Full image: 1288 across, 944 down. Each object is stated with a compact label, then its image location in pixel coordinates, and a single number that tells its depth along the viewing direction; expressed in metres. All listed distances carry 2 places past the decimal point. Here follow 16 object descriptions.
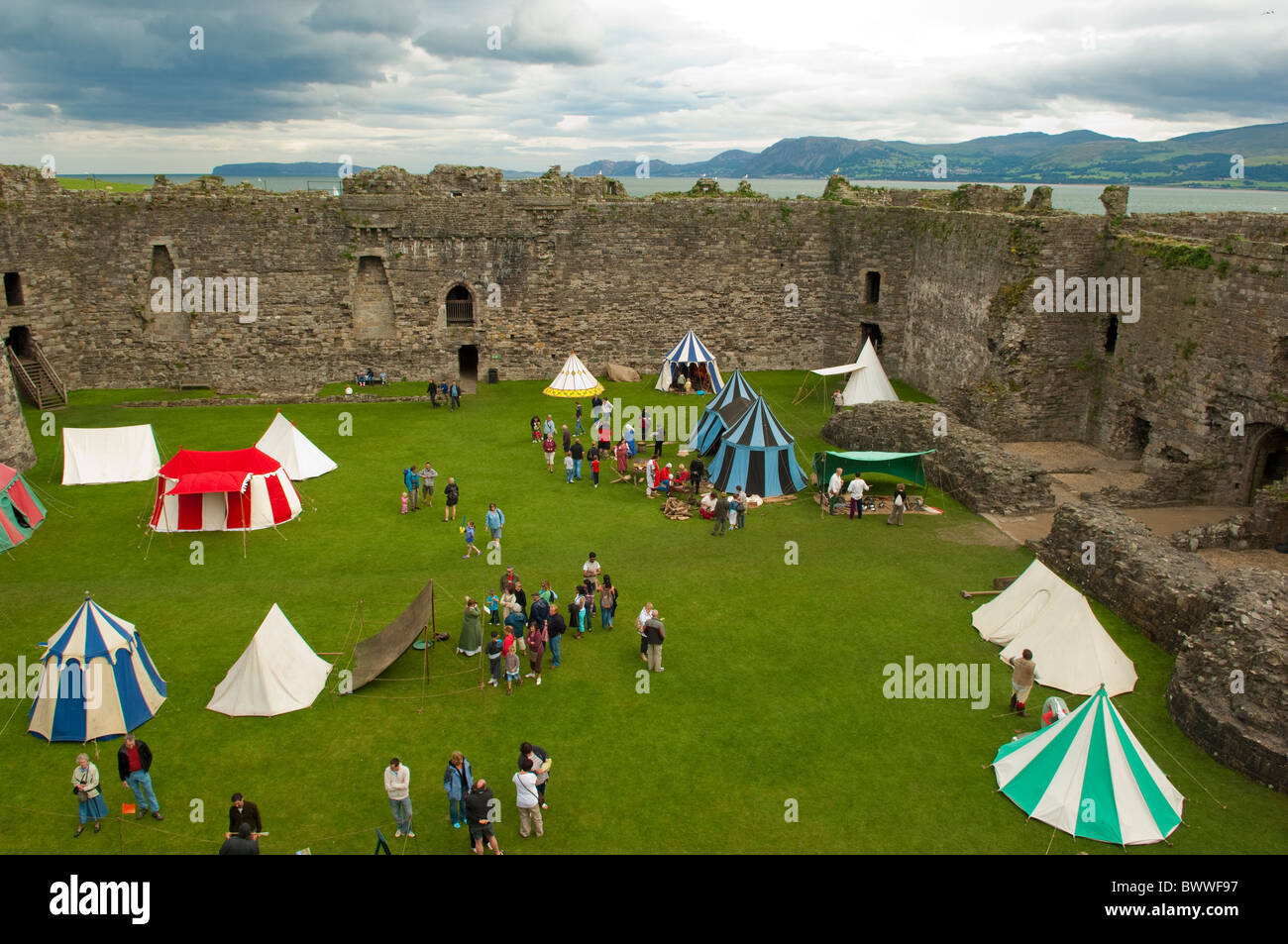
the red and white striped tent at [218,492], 17.84
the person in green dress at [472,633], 13.67
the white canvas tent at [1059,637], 12.77
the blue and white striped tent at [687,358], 28.17
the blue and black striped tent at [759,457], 20.34
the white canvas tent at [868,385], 26.56
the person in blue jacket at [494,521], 17.36
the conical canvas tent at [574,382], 26.97
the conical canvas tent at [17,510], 17.36
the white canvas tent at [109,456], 20.64
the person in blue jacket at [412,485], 19.30
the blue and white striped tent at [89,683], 11.65
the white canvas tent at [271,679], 12.33
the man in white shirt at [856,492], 19.05
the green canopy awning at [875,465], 19.70
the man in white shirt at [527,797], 9.84
